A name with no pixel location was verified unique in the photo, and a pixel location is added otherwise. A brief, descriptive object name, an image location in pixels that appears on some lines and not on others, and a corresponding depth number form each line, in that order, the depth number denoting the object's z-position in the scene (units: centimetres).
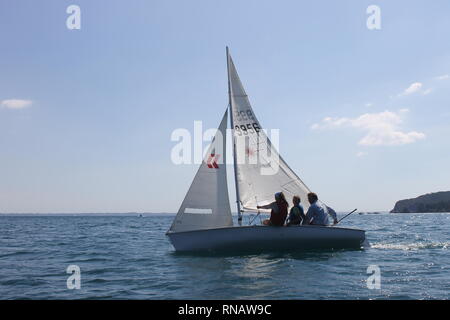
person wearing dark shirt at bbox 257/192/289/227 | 1452
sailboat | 1462
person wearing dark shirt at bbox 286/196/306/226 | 1514
